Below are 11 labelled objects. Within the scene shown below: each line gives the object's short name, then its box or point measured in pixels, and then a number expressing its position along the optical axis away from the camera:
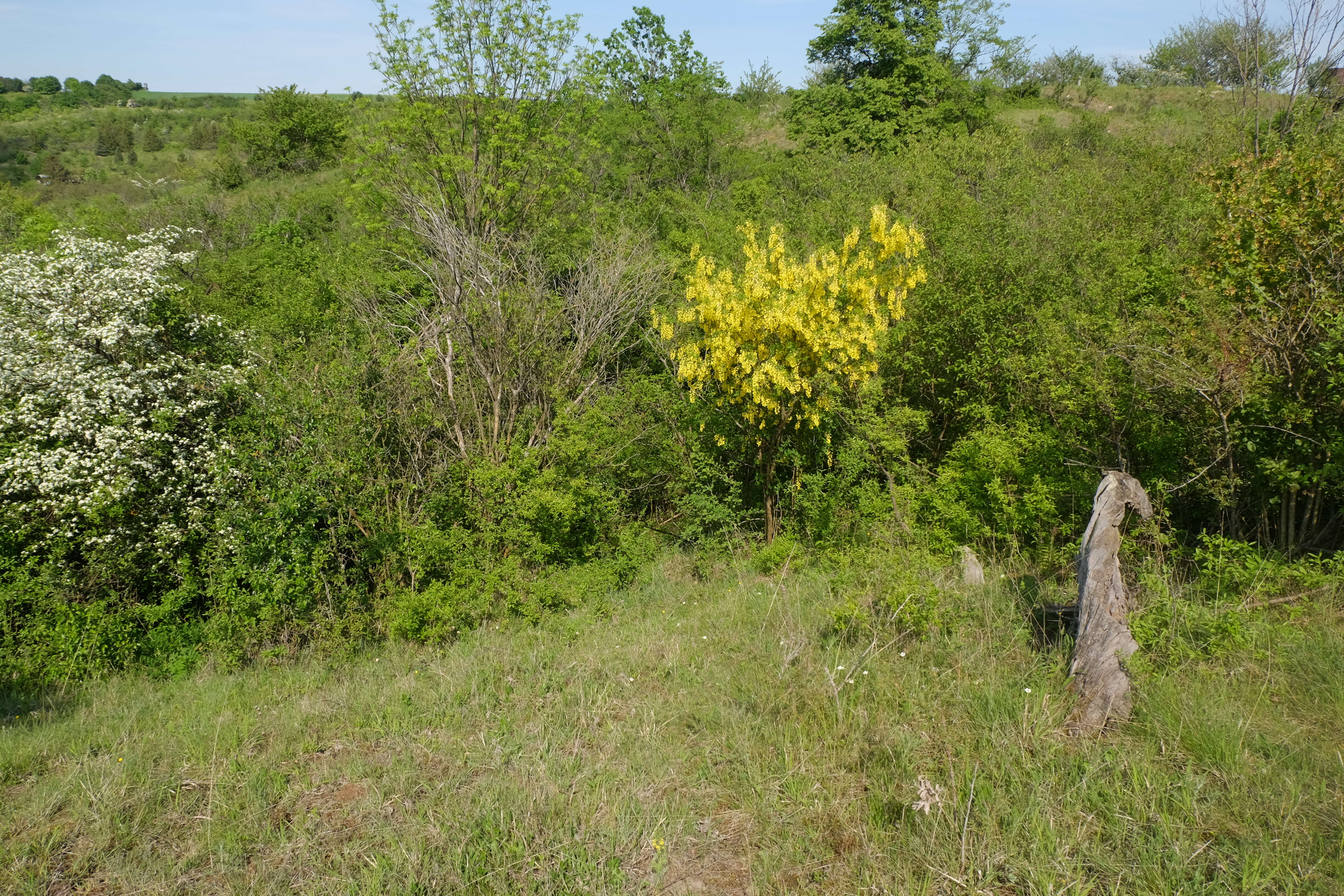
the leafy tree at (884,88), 23.00
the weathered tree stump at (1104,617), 4.11
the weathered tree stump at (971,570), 6.46
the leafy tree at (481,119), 14.80
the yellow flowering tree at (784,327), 7.86
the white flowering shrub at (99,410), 8.62
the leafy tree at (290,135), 37.41
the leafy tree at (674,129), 18.97
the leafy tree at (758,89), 32.03
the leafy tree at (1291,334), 5.20
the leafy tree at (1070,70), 35.78
